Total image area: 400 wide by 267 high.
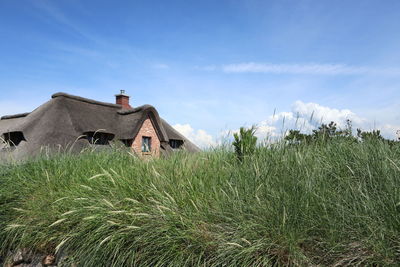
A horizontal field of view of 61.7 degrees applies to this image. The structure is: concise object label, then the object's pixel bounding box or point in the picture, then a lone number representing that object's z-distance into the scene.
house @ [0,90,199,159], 19.84
